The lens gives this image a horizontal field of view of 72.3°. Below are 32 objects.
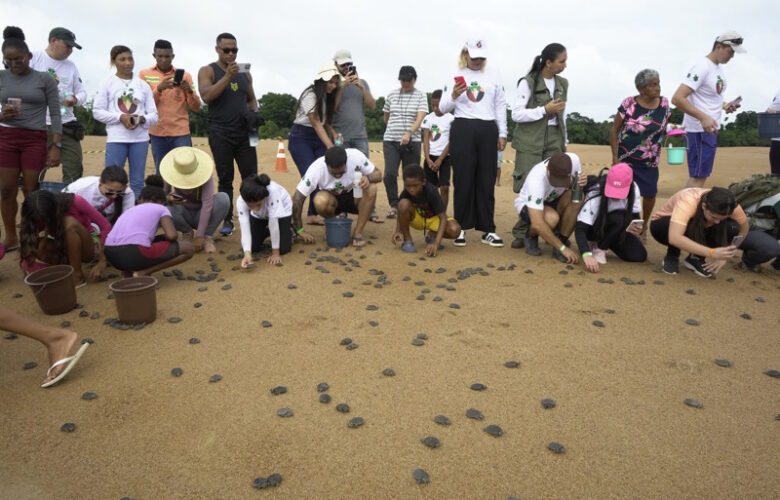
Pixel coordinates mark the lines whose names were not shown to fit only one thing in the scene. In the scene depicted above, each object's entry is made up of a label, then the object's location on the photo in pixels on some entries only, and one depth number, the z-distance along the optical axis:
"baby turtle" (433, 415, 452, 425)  2.55
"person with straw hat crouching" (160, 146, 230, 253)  5.01
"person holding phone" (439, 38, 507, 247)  5.34
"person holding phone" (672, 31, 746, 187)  5.19
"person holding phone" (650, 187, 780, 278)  4.32
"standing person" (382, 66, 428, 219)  6.42
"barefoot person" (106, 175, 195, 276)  4.23
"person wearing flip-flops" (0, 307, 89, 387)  2.81
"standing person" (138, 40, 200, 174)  5.73
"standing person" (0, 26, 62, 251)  4.67
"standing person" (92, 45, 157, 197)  5.31
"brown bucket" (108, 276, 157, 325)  3.57
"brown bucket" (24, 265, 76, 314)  3.77
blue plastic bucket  5.50
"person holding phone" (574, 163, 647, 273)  4.80
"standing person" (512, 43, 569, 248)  5.24
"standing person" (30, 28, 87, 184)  5.54
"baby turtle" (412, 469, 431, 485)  2.18
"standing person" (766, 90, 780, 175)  5.45
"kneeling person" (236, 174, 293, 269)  4.79
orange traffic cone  12.92
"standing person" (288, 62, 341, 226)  5.70
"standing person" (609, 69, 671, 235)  5.21
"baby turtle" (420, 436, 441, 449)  2.39
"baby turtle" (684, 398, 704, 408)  2.70
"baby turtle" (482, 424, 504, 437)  2.47
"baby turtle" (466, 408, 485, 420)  2.60
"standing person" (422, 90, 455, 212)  6.38
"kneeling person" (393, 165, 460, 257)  5.13
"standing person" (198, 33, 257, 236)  5.45
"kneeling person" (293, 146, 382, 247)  5.41
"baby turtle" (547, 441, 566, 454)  2.36
